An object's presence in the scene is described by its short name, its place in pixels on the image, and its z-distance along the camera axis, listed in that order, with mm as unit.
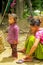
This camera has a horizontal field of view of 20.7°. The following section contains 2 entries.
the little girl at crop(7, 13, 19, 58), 1720
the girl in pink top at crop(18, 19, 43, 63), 1661
